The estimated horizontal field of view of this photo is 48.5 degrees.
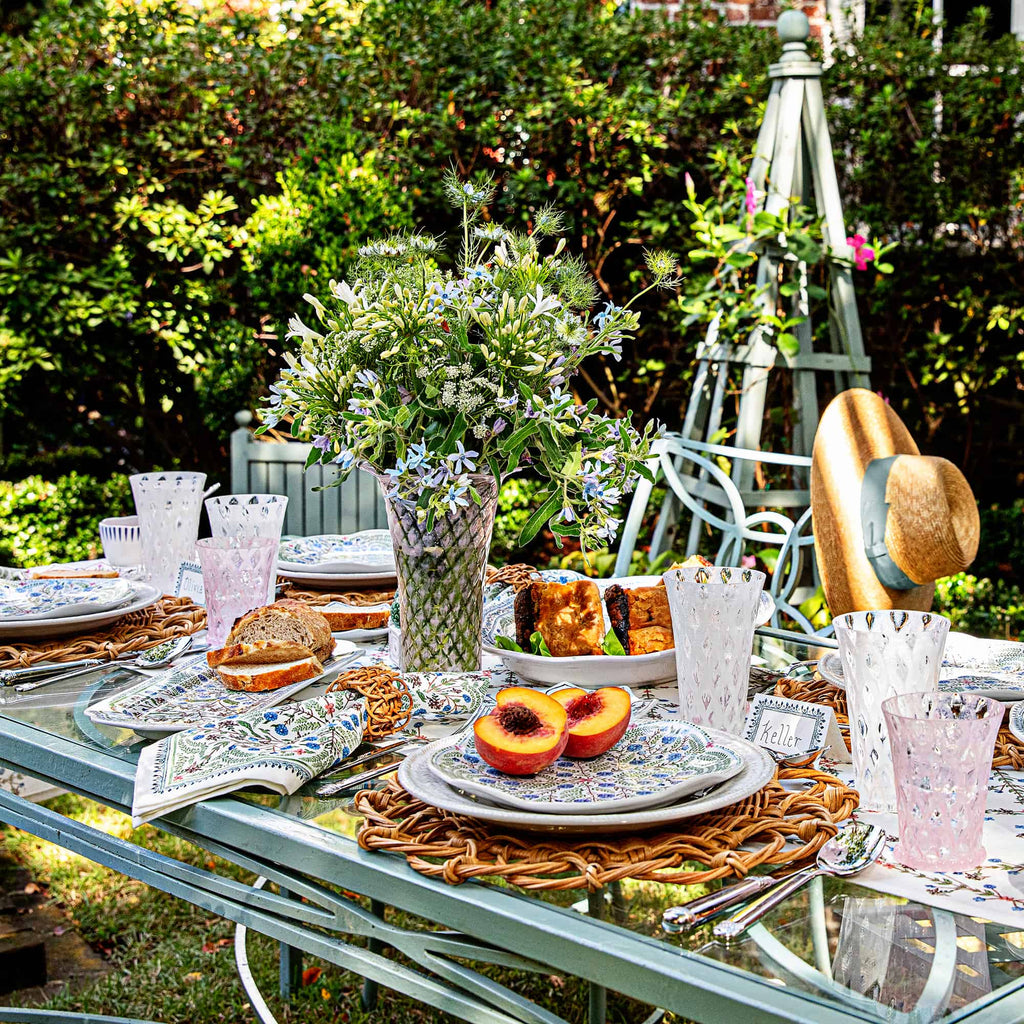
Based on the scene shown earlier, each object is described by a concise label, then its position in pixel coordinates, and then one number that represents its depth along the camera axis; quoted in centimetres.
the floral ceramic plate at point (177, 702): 127
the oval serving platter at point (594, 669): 145
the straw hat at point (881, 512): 195
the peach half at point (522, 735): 105
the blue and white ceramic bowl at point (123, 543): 213
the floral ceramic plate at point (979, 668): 139
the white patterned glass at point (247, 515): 185
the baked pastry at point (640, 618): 150
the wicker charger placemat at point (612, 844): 91
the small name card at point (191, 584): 201
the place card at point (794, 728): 121
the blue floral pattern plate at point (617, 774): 98
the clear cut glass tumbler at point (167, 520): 200
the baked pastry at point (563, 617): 149
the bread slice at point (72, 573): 198
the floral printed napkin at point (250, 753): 109
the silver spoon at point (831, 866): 84
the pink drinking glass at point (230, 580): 162
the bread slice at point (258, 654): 144
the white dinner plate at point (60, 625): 169
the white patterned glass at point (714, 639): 121
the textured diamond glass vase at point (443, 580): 148
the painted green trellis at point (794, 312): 342
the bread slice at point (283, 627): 150
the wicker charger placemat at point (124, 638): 164
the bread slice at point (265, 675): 141
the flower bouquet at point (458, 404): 139
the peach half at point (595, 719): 112
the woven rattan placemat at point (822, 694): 128
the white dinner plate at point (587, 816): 95
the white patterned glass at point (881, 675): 111
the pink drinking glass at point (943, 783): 94
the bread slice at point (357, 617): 179
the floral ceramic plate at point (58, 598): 173
